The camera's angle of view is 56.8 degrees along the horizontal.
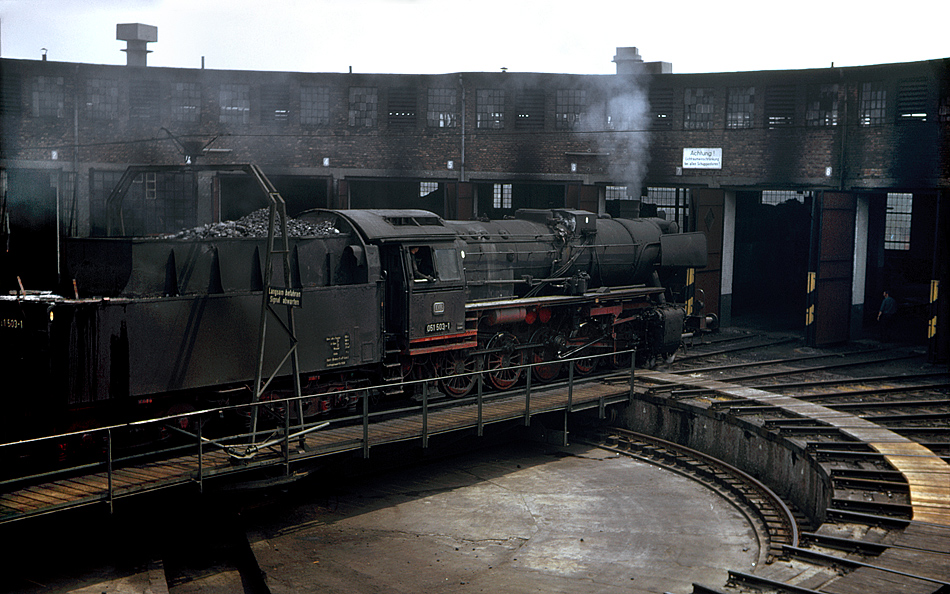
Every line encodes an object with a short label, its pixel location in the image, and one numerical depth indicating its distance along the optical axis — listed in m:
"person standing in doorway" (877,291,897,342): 22.95
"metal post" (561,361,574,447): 15.04
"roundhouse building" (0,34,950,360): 23.30
